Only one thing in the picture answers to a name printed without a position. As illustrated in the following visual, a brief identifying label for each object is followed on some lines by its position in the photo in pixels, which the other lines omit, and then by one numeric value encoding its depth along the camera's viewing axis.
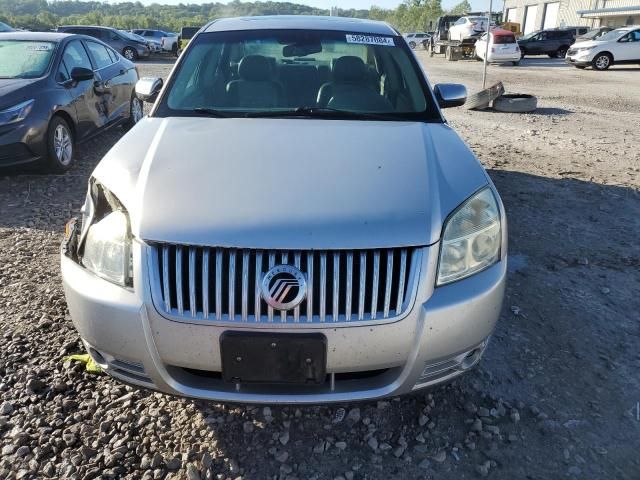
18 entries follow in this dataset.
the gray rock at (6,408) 2.30
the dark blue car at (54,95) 5.11
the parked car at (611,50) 19.78
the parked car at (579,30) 27.48
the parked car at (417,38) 40.47
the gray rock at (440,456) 2.11
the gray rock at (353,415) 2.31
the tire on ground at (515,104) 9.62
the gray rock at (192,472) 2.01
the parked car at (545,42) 26.36
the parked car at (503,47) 21.12
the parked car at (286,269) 1.78
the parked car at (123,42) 22.22
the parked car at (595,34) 22.44
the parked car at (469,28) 26.39
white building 37.84
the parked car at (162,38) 26.20
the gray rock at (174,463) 2.07
